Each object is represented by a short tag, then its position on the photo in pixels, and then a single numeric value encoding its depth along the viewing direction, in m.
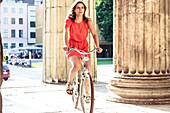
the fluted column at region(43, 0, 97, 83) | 11.23
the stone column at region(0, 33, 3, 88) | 2.26
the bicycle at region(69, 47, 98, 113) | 4.70
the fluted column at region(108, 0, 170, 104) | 6.48
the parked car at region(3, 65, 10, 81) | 14.20
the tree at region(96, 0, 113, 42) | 47.69
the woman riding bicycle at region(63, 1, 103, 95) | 5.42
